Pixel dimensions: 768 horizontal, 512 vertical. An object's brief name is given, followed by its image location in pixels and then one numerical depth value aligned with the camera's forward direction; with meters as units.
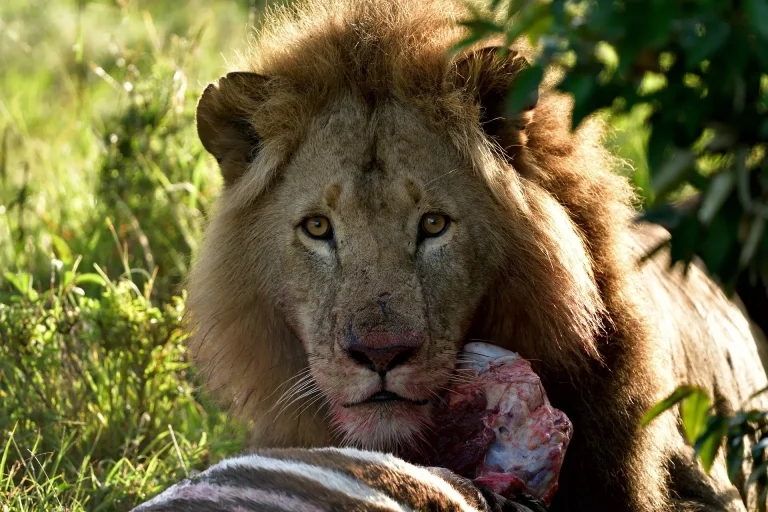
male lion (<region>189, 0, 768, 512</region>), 6.52
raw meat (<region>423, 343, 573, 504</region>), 6.11
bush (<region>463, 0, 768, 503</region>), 3.75
